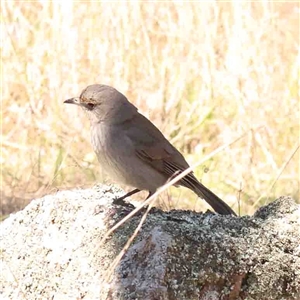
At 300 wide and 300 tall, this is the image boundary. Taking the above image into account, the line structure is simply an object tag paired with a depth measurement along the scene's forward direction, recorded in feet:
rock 22.16
